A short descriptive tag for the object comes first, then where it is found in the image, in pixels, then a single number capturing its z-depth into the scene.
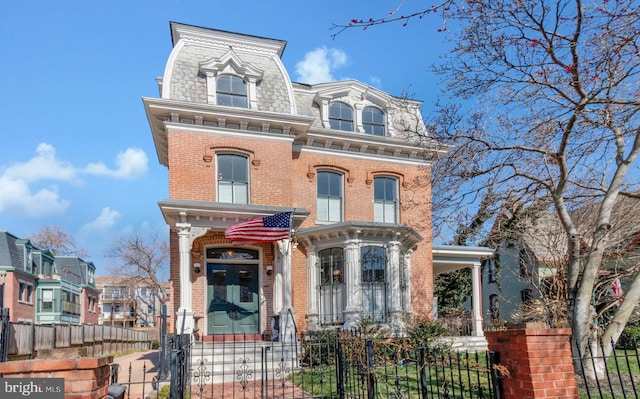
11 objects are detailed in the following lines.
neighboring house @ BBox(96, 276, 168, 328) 72.31
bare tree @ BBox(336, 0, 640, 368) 7.53
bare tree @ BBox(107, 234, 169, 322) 47.53
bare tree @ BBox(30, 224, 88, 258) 53.69
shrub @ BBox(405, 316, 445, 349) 12.88
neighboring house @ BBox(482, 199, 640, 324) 12.05
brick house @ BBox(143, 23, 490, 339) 15.06
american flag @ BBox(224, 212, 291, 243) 13.28
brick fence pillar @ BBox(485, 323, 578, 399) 5.18
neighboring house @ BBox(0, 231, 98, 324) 36.91
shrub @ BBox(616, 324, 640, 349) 20.23
